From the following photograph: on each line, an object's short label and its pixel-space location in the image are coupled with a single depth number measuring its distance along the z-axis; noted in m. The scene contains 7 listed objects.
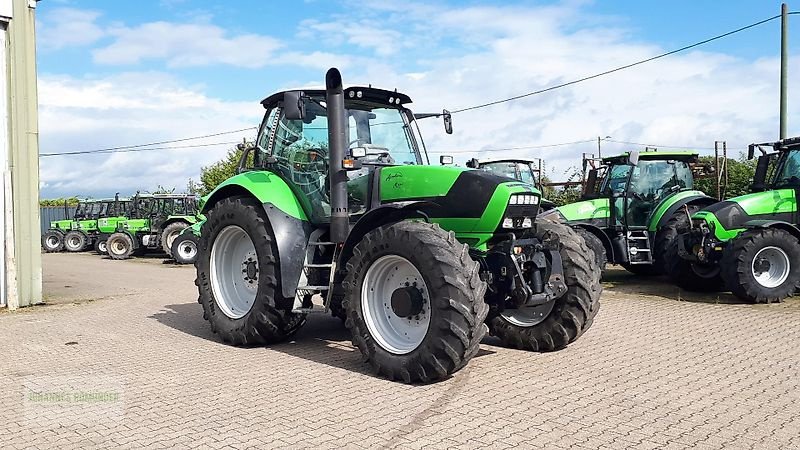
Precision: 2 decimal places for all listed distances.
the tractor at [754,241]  10.12
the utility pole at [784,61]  15.31
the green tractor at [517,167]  17.41
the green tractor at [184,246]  20.02
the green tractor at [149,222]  23.11
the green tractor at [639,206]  12.33
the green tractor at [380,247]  5.73
